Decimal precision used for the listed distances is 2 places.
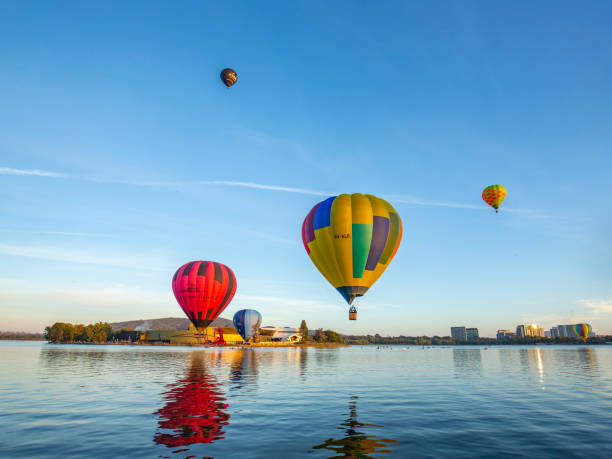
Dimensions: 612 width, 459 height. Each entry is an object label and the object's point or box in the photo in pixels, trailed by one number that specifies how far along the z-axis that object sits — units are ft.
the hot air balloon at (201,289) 276.21
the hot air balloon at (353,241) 126.31
